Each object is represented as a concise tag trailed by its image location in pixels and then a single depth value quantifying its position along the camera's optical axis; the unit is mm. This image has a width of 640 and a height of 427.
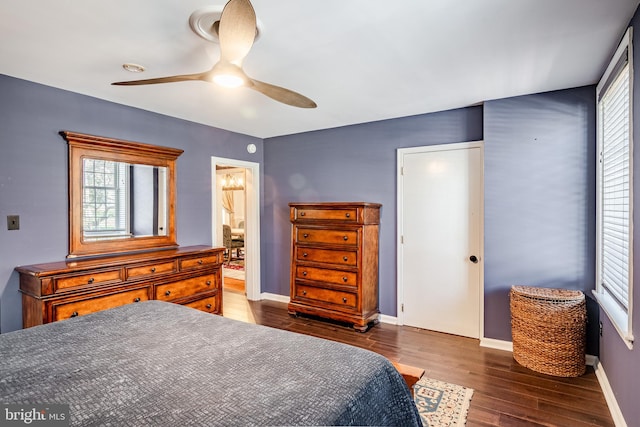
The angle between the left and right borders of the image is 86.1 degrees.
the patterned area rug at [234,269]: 6743
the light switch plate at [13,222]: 2721
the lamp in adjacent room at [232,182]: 9289
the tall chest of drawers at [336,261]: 3848
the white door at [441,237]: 3621
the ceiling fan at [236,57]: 1465
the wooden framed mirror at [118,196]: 3133
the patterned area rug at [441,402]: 2193
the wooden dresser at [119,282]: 2559
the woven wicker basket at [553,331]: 2717
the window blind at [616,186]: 2162
